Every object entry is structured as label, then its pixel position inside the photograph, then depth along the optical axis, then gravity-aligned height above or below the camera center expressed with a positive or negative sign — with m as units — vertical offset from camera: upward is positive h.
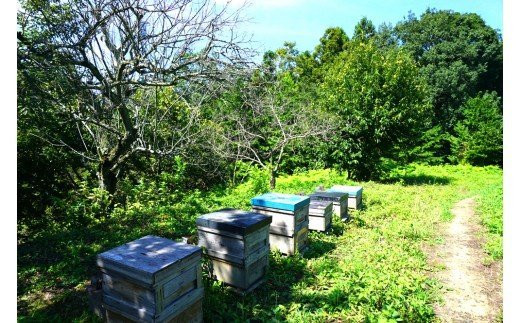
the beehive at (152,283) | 3.20 -1.20
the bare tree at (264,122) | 14.67 +1.82
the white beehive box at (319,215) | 7.02 -1.15
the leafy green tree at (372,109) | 14.85 +2.19
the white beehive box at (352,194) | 9.05 -0.92
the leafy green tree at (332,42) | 31.97 +11.01
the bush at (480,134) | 23.88 +1.74
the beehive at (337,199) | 7.65 -0.91
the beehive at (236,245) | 4.49 -1.15
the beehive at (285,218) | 5.70 -0.99
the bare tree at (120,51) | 6.43 +2.35
